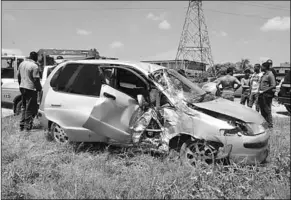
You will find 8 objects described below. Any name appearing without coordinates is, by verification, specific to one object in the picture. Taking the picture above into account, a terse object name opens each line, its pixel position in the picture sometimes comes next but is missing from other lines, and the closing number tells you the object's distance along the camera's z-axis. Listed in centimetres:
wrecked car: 346
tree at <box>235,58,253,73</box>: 4018
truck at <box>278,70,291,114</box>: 848
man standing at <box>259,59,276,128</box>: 582
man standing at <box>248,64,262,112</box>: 666
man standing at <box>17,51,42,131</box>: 554
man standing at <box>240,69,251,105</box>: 855
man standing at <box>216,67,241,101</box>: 614
